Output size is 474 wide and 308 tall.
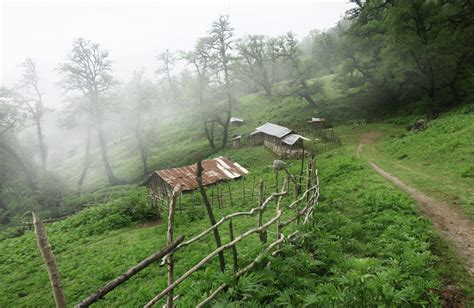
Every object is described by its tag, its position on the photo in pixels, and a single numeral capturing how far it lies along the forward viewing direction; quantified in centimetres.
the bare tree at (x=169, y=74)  7082
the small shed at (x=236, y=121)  5244
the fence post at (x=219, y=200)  1711
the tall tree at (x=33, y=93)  3322
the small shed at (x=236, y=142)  3863
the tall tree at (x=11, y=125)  2833
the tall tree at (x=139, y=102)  3731
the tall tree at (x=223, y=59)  3494
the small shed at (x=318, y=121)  4178
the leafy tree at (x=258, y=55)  5999
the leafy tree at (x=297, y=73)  4766
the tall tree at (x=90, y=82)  3064
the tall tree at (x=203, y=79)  3597
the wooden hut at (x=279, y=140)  3153
